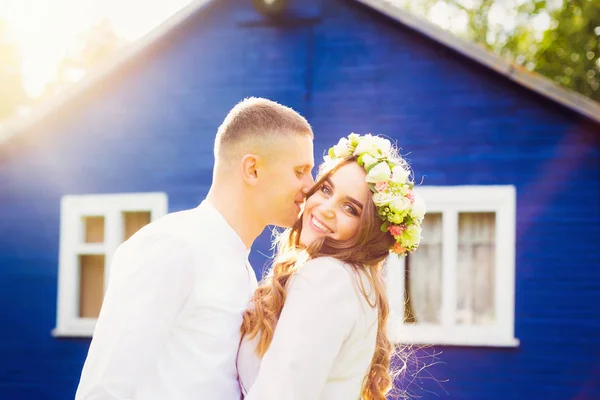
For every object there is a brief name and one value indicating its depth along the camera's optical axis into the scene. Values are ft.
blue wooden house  26.89
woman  9.15
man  8.40
